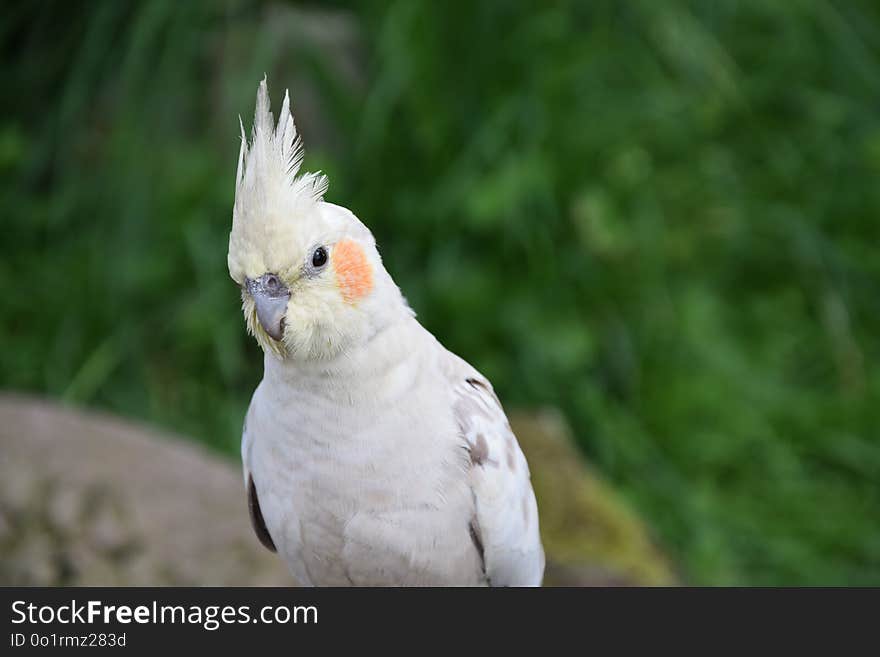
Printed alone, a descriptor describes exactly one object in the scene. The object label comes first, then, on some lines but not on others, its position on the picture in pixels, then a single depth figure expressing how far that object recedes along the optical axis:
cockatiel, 1.35
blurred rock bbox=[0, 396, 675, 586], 1.54
